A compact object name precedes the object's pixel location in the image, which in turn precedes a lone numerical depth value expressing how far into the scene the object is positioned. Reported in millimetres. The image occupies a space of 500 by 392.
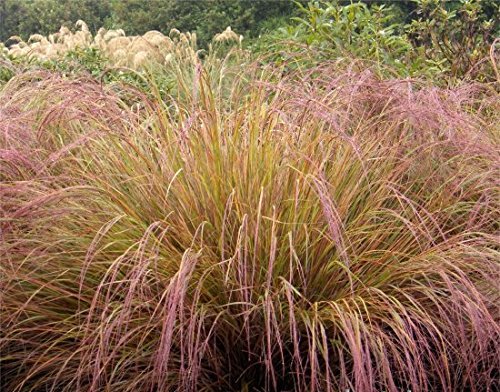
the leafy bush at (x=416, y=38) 5852
